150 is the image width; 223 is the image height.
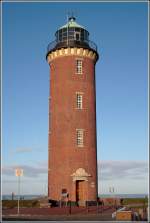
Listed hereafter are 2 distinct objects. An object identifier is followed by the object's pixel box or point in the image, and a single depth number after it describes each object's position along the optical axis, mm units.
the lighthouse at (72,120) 32625
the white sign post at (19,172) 27328
